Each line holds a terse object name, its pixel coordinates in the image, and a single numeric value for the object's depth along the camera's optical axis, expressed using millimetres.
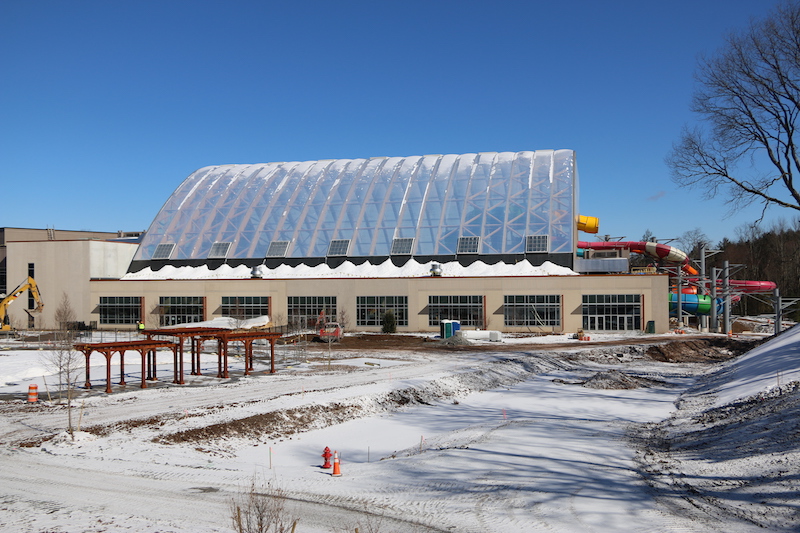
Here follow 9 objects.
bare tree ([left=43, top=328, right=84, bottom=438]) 30594
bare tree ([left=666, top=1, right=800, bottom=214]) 29984
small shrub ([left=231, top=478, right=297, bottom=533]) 10422
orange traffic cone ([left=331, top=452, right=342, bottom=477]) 16688
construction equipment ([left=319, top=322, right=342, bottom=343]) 56938
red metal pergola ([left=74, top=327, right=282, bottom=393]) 30156
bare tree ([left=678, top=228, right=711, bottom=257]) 146775
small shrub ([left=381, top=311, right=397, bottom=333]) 63531
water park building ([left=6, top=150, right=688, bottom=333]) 62438
